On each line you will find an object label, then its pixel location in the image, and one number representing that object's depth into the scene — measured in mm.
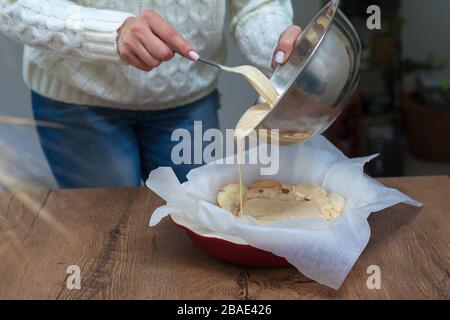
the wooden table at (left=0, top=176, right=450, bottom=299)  885
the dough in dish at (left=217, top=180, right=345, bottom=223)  1010
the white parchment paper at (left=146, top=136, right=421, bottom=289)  878
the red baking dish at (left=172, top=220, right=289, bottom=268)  913
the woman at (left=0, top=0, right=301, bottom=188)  1099
